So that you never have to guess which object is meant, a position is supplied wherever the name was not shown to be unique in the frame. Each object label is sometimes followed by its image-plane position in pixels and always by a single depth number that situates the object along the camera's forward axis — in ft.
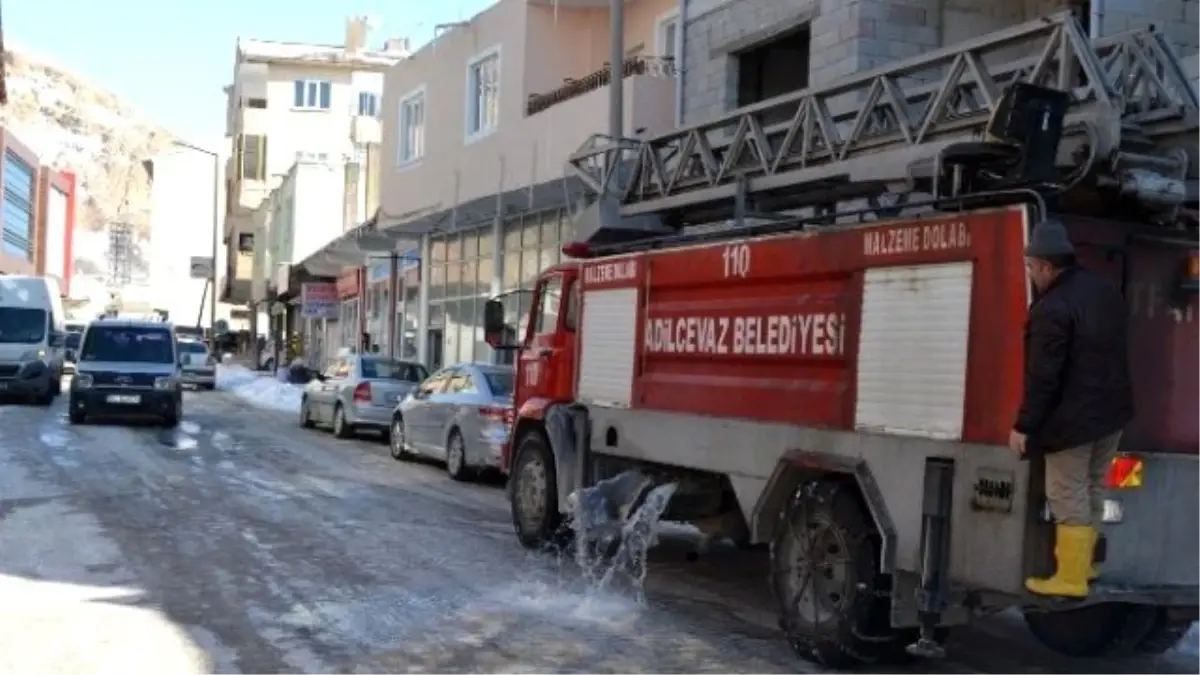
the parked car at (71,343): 108.38
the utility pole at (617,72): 53.62
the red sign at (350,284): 139.85
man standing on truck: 18.61
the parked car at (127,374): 75.77
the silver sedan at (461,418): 51.39
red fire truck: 19.90
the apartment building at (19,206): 179.42
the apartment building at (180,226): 316.19
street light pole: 204.13
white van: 91.25
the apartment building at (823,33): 43.52
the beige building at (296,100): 215.31
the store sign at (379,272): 123.95
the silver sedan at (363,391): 72.69
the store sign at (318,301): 141.47
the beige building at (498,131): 68.54
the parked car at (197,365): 136.92
